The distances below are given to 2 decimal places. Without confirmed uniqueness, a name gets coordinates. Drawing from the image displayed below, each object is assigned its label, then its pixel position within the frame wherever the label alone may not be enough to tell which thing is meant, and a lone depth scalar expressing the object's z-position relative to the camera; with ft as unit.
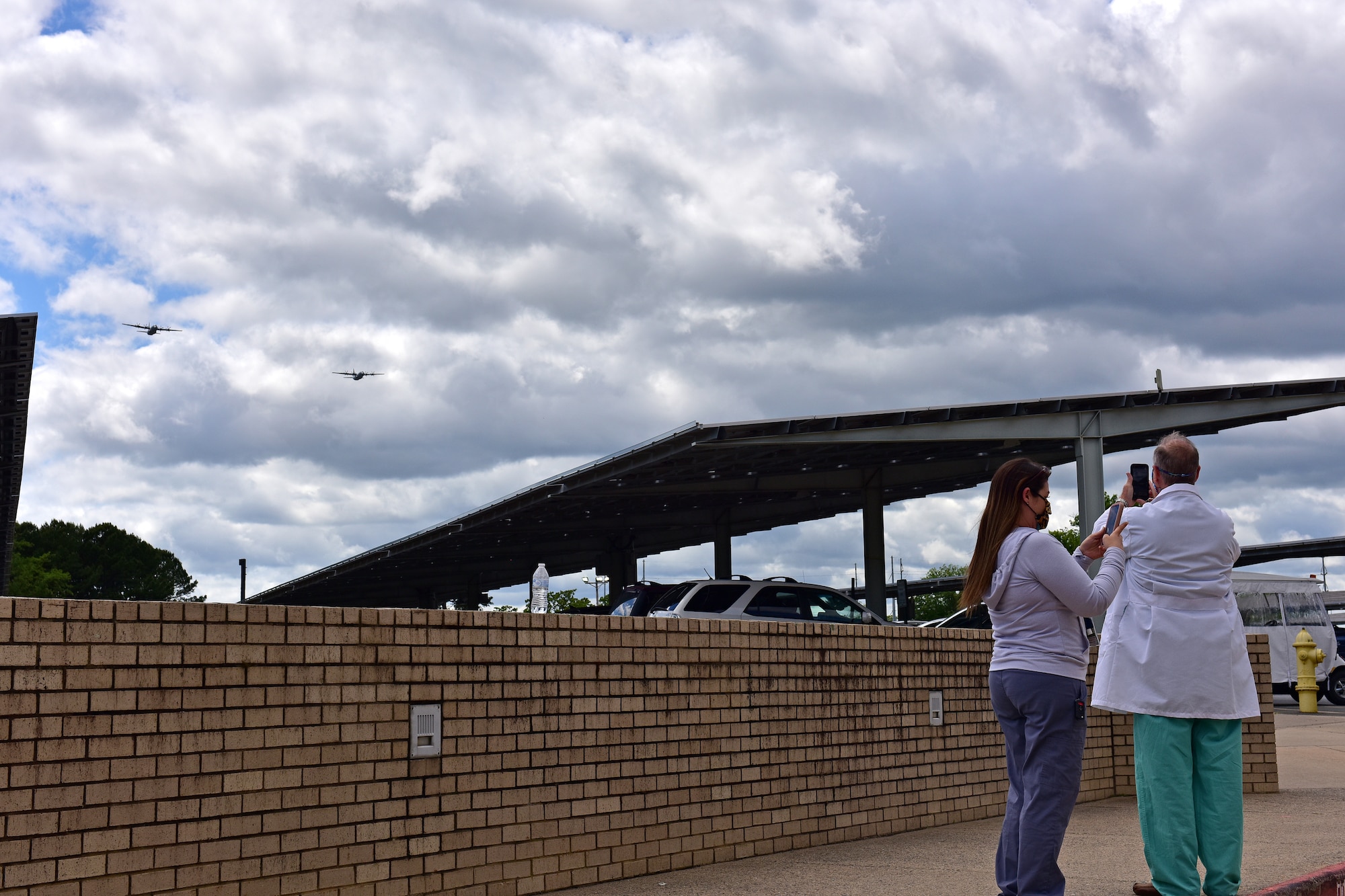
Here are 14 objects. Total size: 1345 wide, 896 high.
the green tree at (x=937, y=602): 376.07
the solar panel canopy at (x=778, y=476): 90.38
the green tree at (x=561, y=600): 246.72
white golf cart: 87.35
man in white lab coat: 17.31
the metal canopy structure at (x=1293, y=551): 202.80
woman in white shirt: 16.38
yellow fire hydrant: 69.05
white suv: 52.65
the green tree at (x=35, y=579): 259.19
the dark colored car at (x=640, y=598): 57.41
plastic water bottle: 31.39
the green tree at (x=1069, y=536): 284.41
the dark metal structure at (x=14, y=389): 76.28
